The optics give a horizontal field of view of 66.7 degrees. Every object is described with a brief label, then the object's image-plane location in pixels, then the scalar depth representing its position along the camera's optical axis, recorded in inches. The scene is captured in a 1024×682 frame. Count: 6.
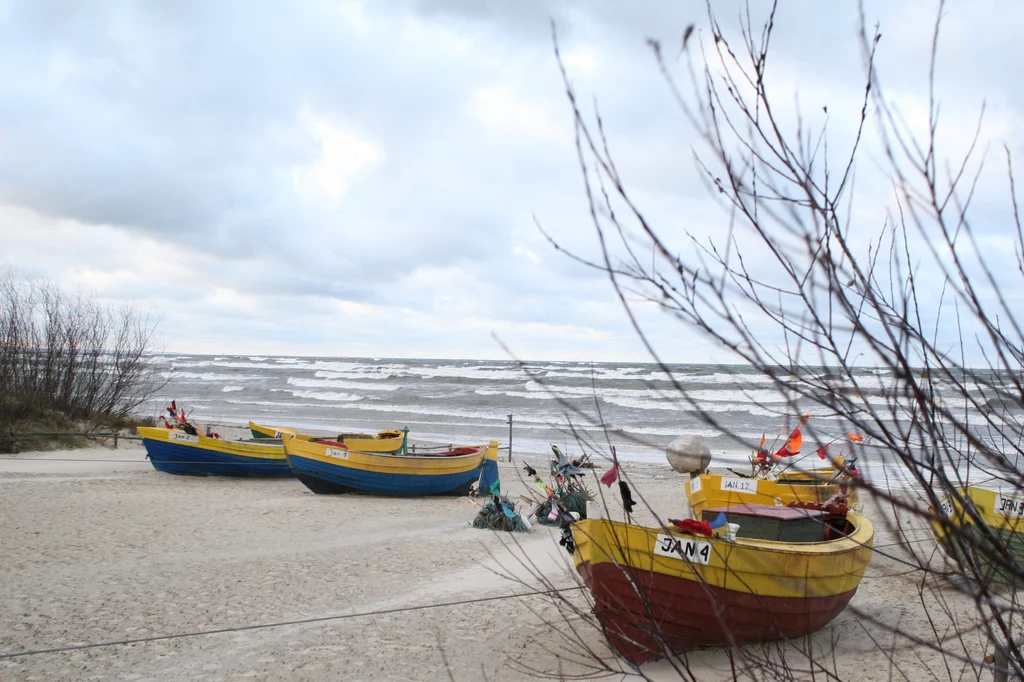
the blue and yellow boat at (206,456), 625.6
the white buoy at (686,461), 527.8
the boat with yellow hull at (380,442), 623.2
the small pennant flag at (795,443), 318.7
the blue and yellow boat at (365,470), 561.3
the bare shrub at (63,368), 838.5
